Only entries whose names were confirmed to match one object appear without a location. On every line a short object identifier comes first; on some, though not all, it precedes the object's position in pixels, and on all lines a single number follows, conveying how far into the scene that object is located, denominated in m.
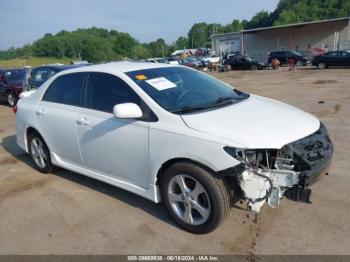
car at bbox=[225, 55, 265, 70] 32.05
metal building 47.72
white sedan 3.09
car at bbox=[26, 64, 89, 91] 10.45
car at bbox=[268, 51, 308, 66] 32.12
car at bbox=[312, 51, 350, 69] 26.20
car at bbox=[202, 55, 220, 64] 41.87
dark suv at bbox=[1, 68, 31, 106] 12.52
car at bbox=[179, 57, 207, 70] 39.40
